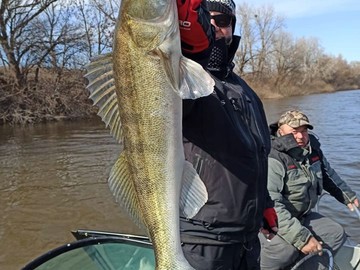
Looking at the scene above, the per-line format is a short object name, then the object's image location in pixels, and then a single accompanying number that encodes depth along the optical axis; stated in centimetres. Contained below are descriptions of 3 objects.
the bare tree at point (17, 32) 2573
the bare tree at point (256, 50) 5128
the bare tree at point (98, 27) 2978
